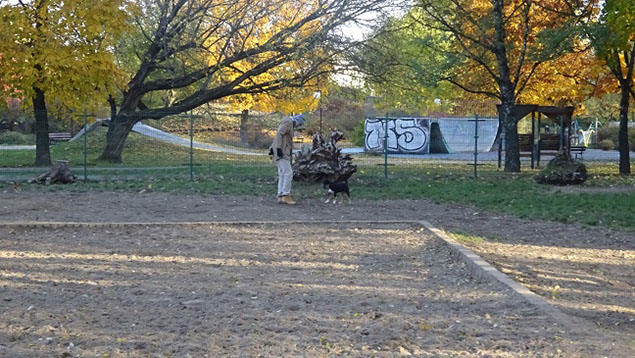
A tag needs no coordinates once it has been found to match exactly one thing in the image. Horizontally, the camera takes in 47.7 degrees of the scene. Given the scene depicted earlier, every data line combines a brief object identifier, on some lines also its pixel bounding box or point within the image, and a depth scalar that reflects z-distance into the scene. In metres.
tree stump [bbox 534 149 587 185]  16.53
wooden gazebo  22.05
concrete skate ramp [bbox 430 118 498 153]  33.53
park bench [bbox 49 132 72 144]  35.85
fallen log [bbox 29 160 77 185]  16.56
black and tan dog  13.46
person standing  12.47
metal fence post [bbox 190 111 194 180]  18.90
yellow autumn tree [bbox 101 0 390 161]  20.08
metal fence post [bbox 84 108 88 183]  17.63
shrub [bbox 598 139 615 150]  40.81
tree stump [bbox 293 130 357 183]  15.66
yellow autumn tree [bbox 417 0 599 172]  18.91
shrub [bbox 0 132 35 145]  36.31
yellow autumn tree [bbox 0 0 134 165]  18.95
